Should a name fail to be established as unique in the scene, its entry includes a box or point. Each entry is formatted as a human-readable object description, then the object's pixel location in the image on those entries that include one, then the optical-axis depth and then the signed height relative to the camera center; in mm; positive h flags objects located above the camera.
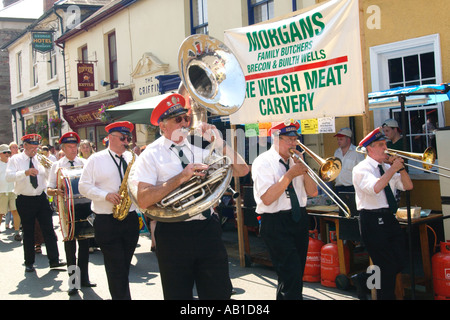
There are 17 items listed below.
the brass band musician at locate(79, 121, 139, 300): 4910 -364
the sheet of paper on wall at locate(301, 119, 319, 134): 6825 +473
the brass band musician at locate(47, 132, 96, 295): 6355 -416
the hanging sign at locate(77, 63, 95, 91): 17641 +3510
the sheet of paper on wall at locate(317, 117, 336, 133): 6809 +477
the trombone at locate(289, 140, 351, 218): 4539 -90
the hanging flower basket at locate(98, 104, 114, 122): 16562 +1948
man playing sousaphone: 3482 -456
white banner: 5742 +1237
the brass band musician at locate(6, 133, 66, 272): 7801 -491
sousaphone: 3434 +533
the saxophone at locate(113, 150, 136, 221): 5090 -386
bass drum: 6250 -459
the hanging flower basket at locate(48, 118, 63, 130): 21062 +2263
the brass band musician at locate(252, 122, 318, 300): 4535 -430
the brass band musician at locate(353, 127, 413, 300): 4855 -541
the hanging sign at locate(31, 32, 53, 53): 20797 +5804
